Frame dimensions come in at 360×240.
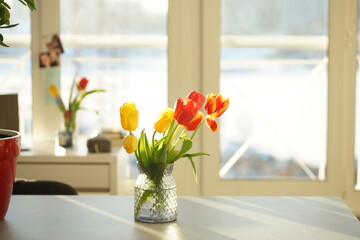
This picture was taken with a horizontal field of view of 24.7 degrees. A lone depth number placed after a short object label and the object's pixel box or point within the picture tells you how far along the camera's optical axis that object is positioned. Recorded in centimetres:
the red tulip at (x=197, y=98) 186
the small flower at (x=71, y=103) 410
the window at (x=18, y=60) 439
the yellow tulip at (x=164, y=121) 187
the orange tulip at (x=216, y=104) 187
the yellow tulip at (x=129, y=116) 185
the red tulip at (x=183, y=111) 183
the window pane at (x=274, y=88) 441
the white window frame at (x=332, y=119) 437
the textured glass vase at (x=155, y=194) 189
